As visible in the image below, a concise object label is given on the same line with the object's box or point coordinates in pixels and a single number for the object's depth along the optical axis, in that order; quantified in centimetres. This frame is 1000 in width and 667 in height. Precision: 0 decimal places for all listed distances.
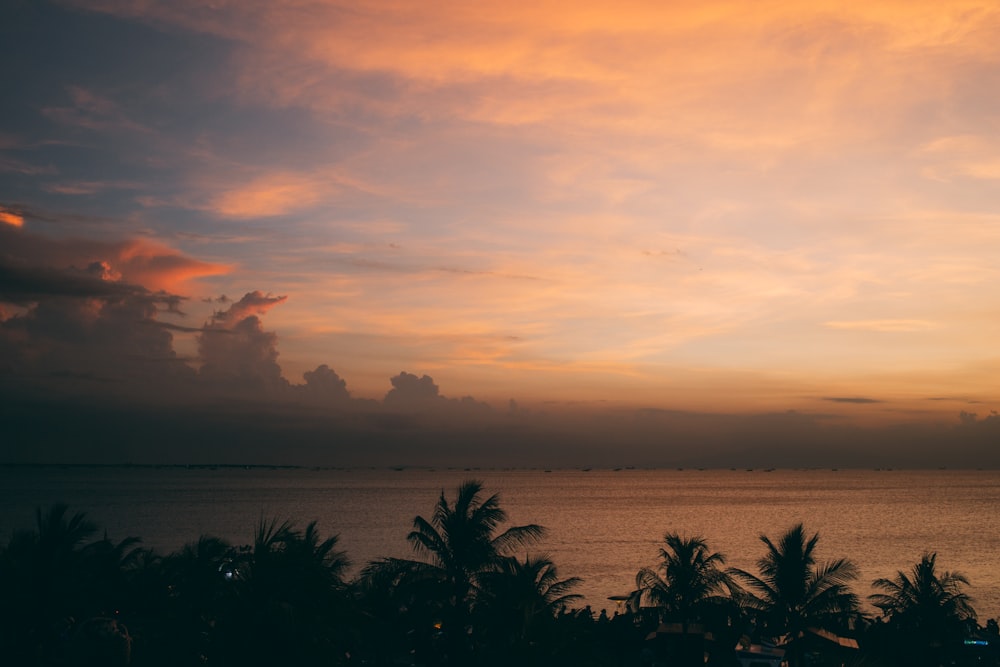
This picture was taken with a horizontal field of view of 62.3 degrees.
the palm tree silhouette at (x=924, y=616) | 3516
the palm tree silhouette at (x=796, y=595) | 3166
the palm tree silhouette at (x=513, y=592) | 2634
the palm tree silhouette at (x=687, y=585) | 3400
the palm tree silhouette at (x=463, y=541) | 2786
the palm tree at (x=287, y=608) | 1855
